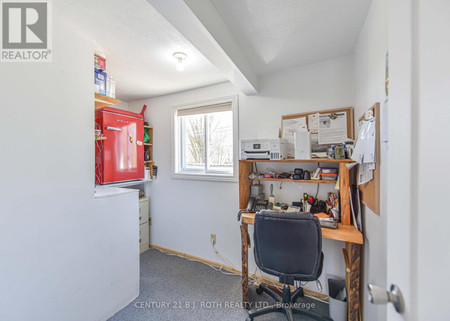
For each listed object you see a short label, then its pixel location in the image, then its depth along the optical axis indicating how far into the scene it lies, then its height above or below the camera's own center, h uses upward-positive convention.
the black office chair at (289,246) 1.28 -0.65
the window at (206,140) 2.45 +0.28
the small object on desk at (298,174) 1.83 -0.16
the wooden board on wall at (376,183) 1.02 -0.15
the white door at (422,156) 0.36 +0.00
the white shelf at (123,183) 1.84 -0.26
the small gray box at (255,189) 2.09 -0.36
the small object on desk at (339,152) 1.61 +0.06
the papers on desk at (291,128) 1.96 +0.33
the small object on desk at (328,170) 1.73 -0.11
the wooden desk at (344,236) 1.35 -0.61
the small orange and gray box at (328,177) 1.70 -0.18
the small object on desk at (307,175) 1.81 -0.17
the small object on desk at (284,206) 1.90 -0.51
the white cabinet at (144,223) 2.86 -1.03
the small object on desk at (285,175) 1.93 -0.18
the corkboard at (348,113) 1.74 +0.45
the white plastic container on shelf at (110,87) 1.67 +0.68
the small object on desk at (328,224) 1.51 -0.56
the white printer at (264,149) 1.84 +0.11
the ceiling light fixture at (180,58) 1.69 +0.98
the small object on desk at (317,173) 1.79 -0.15
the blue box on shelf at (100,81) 1.57 +0.70
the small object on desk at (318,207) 1.81 -0.49
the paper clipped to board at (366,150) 1.07 +0.05
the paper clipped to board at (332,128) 1.77 +0.30
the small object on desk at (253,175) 2.08 -0.19
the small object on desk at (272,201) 2.00 -0.48
